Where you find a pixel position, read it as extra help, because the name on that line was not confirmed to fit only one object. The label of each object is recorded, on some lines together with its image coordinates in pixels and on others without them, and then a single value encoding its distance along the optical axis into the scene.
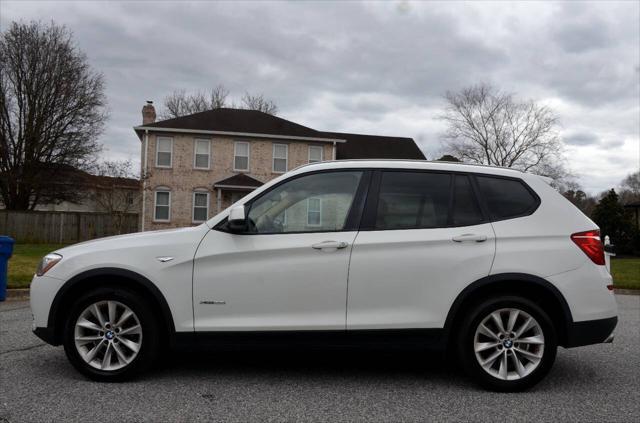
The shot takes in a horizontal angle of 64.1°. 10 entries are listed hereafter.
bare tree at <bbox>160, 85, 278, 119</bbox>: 48.09
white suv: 4.03
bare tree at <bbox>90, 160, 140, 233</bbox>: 23.62
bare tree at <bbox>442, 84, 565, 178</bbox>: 39.47
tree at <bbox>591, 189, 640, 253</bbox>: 26.66
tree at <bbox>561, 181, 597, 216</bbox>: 40.44
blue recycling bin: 8.59
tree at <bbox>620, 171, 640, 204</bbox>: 81.18
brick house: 27.77
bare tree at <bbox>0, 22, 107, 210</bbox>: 31.77
